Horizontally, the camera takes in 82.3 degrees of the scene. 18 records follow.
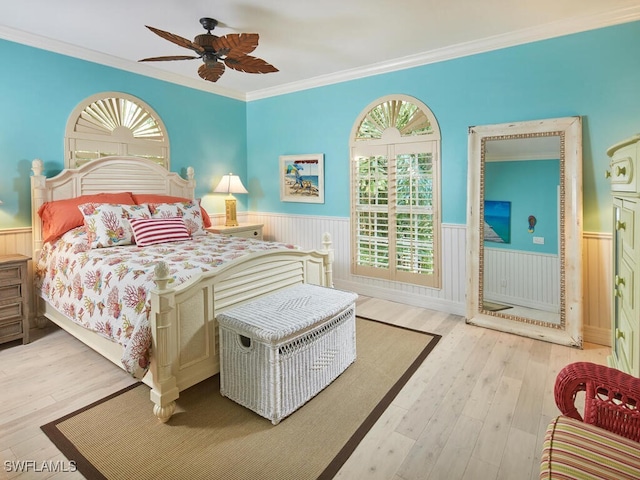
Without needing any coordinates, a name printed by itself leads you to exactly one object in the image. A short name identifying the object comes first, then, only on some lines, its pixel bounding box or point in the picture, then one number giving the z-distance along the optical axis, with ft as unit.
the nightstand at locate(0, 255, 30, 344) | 9.59
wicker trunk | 6.54
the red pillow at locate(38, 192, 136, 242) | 10.48
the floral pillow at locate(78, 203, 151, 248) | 9.91
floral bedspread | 6.79
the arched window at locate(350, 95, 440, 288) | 12.58
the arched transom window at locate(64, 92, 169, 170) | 11.79
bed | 6.57
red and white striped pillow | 10.42
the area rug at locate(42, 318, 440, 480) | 5.62
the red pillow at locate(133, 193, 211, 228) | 12.55
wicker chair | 3.28
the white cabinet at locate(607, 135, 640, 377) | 4.57
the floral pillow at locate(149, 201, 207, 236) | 11.65
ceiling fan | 8.19
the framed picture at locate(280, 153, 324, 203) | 15.35
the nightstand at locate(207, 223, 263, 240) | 14.45
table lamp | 15.56
